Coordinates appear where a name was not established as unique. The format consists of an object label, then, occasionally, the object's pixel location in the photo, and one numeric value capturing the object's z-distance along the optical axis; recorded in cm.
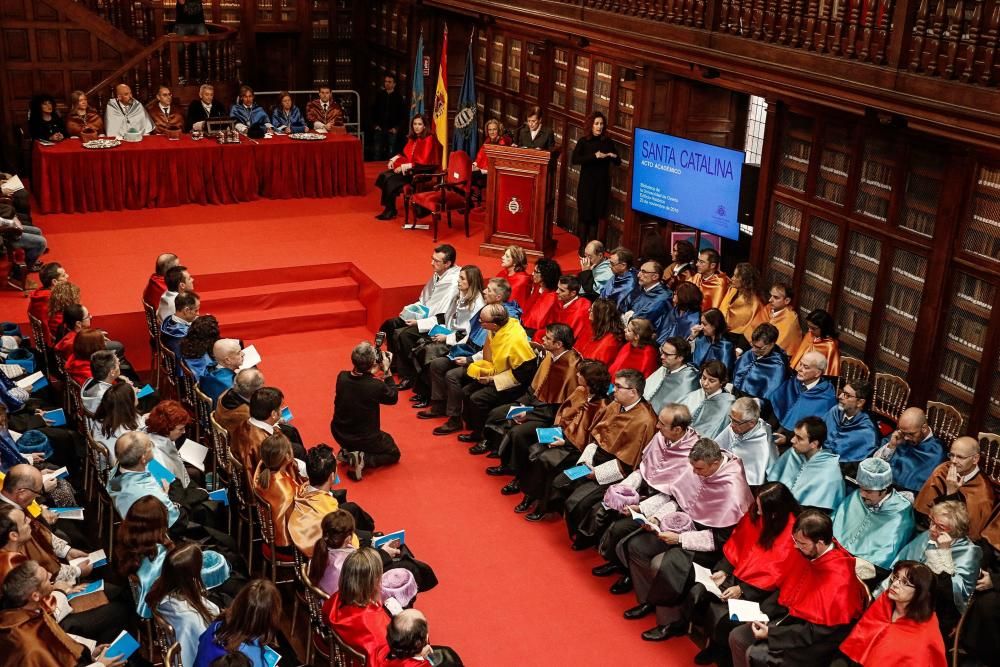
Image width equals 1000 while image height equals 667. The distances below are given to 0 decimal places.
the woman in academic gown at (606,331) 949
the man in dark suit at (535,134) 1310
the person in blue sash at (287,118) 1566
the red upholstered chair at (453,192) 1351
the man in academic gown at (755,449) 760
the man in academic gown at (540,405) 874
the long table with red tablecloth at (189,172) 1412
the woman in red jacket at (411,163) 1428
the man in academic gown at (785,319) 941
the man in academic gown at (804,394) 821
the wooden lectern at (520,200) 1265
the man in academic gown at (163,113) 1524
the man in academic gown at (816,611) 611
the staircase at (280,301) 1188
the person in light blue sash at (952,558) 612
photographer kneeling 862
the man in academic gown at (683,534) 694
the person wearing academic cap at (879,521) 666
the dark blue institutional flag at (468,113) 1491
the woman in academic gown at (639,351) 904
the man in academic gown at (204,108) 1579
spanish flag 1455
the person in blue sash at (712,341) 916
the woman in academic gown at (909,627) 555
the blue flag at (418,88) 1563
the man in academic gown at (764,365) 873
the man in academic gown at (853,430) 773
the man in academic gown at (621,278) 1052
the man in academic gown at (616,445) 784
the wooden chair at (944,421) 791
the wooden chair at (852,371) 883
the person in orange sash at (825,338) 891
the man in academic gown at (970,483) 670
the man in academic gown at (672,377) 855
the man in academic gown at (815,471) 722
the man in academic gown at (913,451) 729
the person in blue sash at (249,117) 1518
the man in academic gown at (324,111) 1644
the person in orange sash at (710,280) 1030
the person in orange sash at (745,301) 985
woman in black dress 1248
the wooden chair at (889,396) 856
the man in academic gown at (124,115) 1478
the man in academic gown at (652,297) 1012
